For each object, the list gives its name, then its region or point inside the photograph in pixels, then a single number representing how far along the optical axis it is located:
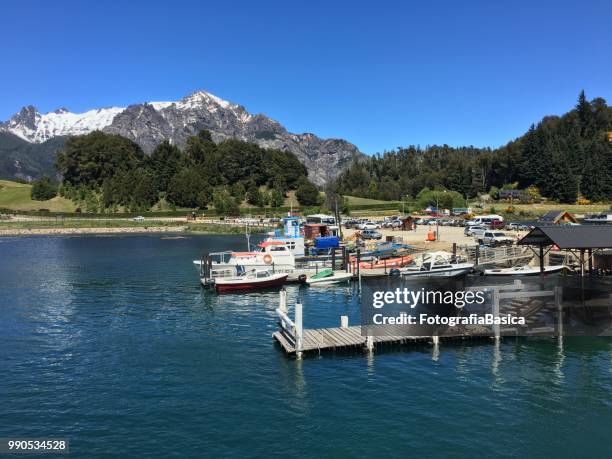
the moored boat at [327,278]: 50.91
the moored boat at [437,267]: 51.00
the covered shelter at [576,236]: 29.47
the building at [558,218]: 69.50
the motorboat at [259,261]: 51.41
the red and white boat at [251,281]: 47.97
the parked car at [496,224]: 94.20
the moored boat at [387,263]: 56.31
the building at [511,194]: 164.12
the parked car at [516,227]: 90.19
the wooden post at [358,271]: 47.52
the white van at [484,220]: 100.88
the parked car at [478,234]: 73.24
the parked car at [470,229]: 83.38
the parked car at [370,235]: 81.62
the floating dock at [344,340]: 28.33
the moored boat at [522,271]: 48.56
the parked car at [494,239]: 69.12
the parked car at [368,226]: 100.56
